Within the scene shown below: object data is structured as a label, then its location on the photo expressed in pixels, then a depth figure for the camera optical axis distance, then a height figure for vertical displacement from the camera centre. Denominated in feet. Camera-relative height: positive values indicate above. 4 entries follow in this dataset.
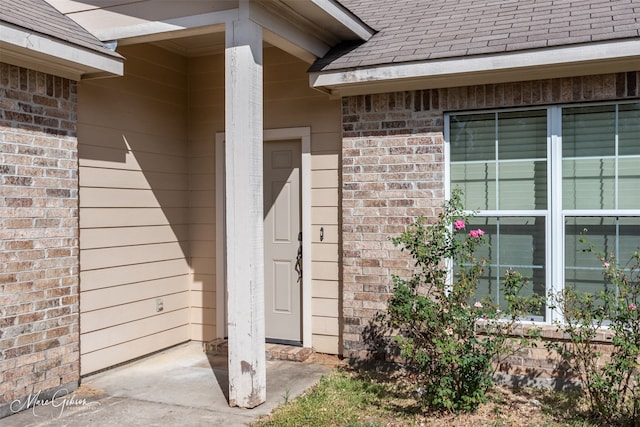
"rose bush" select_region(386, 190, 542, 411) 13.94 -2.70
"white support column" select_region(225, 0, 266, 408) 14.73 +0.33
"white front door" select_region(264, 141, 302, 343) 20.76 -1.00
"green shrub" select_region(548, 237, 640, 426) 13.08 -2.89
